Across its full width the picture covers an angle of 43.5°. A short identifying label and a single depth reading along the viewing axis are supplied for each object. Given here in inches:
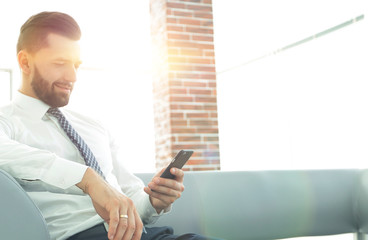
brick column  152.3
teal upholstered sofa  75.5
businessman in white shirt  50.6
